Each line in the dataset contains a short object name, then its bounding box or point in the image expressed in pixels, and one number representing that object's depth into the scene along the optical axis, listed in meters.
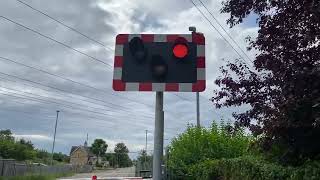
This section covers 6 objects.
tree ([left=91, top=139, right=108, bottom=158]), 89.23
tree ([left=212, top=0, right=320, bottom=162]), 4.46
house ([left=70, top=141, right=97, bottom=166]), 86.86
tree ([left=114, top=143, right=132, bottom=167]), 89.23
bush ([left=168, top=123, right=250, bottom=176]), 11.72
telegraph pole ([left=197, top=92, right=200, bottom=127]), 13.87
